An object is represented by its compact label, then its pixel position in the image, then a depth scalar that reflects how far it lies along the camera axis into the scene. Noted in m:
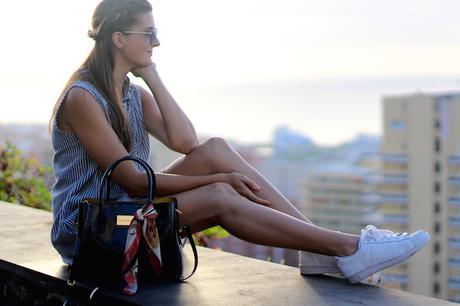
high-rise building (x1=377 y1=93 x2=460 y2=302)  79.25
